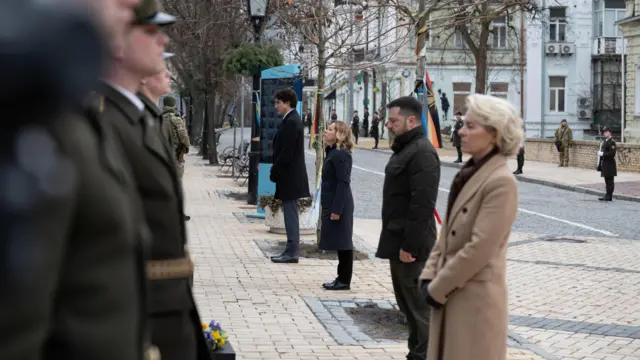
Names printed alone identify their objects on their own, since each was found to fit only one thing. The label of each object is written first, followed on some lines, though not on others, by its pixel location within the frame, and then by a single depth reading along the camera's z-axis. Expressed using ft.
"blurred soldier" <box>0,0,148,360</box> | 4.05
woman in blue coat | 33.45
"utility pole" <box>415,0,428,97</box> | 36.50
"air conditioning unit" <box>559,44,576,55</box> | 205.67
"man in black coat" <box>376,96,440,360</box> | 21.94
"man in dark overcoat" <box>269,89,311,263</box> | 38.60
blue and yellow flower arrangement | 16.84
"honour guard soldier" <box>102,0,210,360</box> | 9.39
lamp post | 58.90
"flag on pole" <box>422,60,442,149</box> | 34.63
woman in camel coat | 15.39
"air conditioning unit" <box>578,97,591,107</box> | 206.49
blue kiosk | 54.03
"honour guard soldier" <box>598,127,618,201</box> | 83.25
